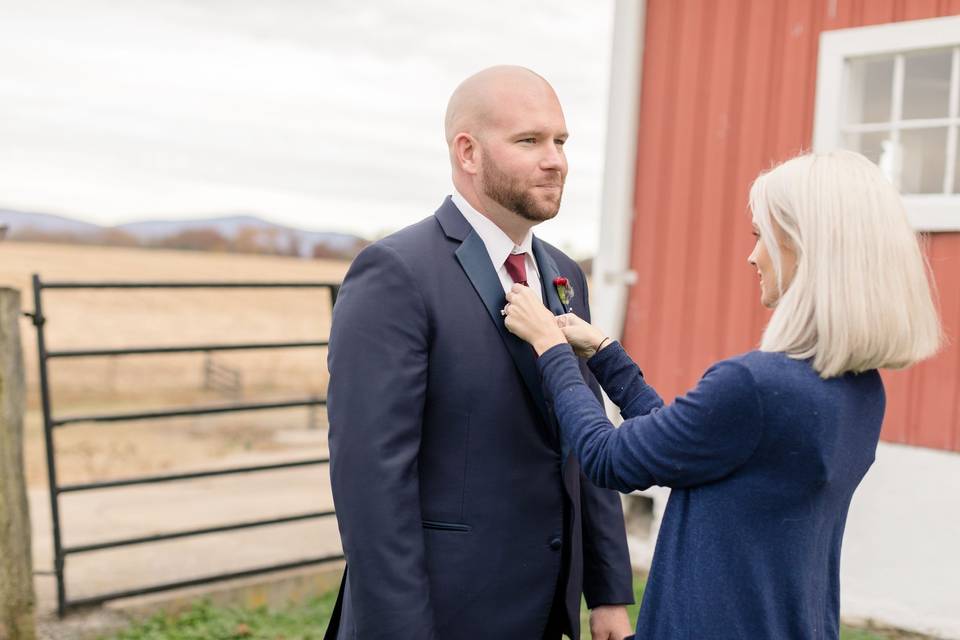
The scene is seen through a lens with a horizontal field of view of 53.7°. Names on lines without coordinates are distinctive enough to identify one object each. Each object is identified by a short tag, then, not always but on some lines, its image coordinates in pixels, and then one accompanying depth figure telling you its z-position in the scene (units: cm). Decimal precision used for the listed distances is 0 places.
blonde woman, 163
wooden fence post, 402
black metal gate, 431
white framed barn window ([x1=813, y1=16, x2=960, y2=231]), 457
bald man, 191
